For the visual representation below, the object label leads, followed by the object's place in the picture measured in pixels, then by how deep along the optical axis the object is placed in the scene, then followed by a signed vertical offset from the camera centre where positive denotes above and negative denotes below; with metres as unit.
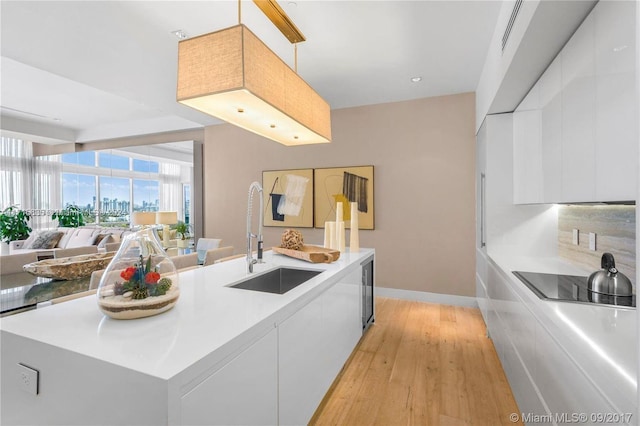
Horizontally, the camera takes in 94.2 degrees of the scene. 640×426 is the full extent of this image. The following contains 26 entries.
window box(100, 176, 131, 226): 6.94 +0.22
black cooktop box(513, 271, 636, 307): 1.45 -0.44
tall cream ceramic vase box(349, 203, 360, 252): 2.88 -0.20
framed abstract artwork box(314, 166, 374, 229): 4.33 +0.27
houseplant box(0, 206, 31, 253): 6.12 -0.32
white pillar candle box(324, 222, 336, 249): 2.86 -0.24
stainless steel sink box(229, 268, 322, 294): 2.03 -0.49
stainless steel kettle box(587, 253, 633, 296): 1.47 -0.36
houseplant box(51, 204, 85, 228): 6.84 -0.14
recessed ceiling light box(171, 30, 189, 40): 2.59 +1.56
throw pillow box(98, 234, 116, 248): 5.11 -0.54
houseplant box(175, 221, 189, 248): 4.98 -0.40
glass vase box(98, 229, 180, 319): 1.09 -0.28
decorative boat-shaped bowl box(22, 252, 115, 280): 2.24 -0.44
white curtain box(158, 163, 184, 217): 6.04 +0.47
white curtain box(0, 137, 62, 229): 6.66 +0.69
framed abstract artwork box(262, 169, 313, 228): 4.73 +0.21
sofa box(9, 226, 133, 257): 5.46 -0.53
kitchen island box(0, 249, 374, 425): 0.79 -0.47
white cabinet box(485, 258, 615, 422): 1.02 -0.70
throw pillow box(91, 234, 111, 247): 5.60 -0.53
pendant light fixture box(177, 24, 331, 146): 1.58 +0.75
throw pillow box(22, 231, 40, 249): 5.57 -0.58
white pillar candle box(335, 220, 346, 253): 2.81 -0.25
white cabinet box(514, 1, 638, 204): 1.13 +0.47
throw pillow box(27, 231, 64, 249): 5.46 -0.55
